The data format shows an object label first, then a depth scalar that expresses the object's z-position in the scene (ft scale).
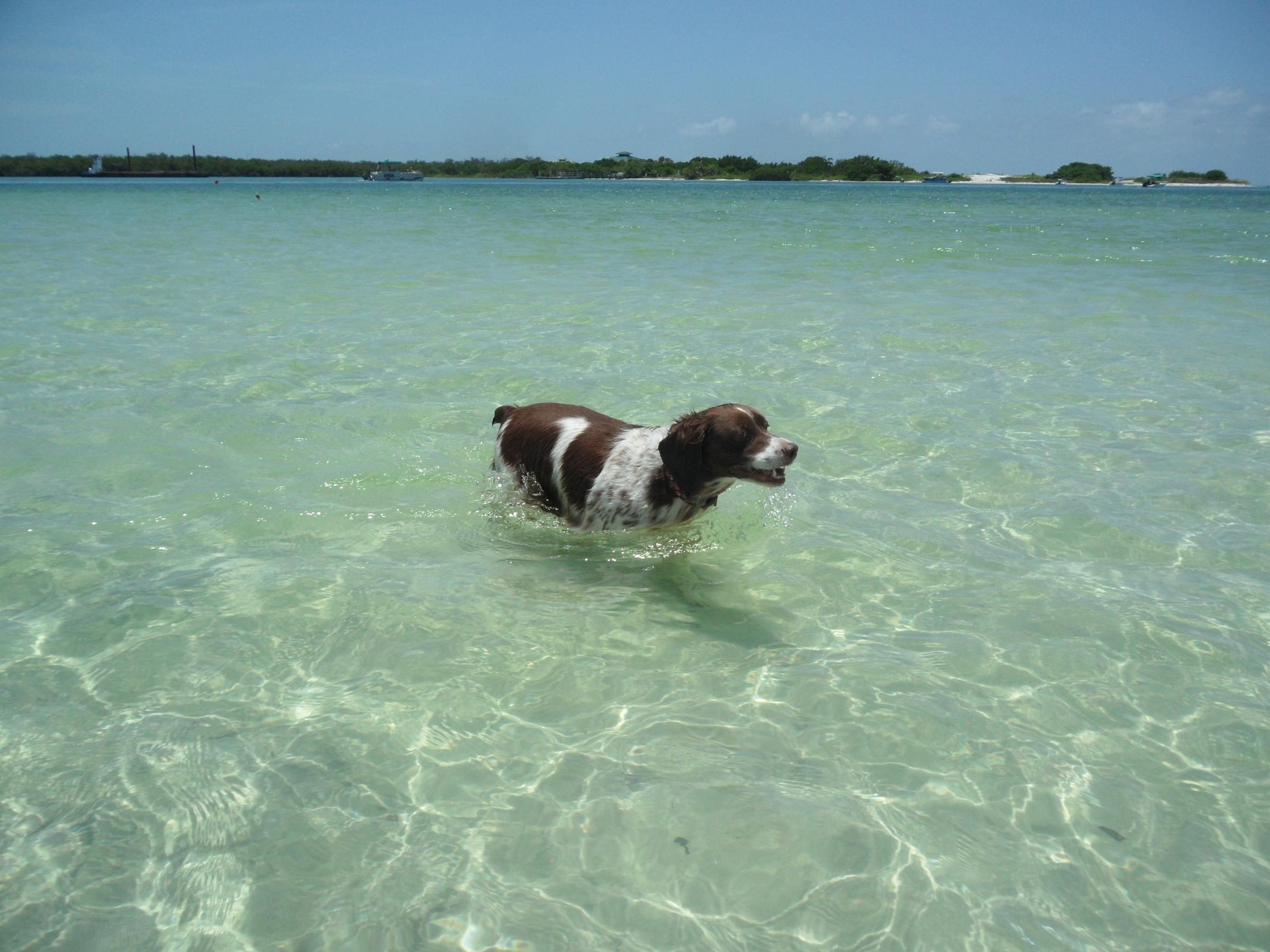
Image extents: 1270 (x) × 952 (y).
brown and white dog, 16.79
